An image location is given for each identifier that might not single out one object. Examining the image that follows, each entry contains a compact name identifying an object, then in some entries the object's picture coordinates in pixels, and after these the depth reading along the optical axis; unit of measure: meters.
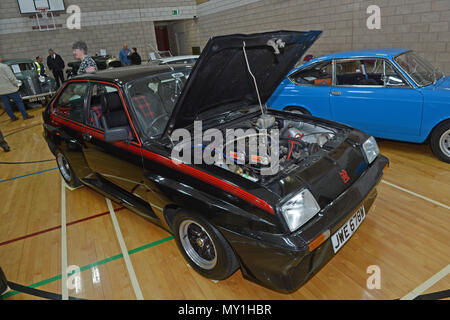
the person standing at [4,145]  5.61
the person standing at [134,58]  12.53
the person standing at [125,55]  12.96
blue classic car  3.68
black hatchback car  1.76
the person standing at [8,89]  7.31
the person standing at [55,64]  11.47
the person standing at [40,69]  9.85
